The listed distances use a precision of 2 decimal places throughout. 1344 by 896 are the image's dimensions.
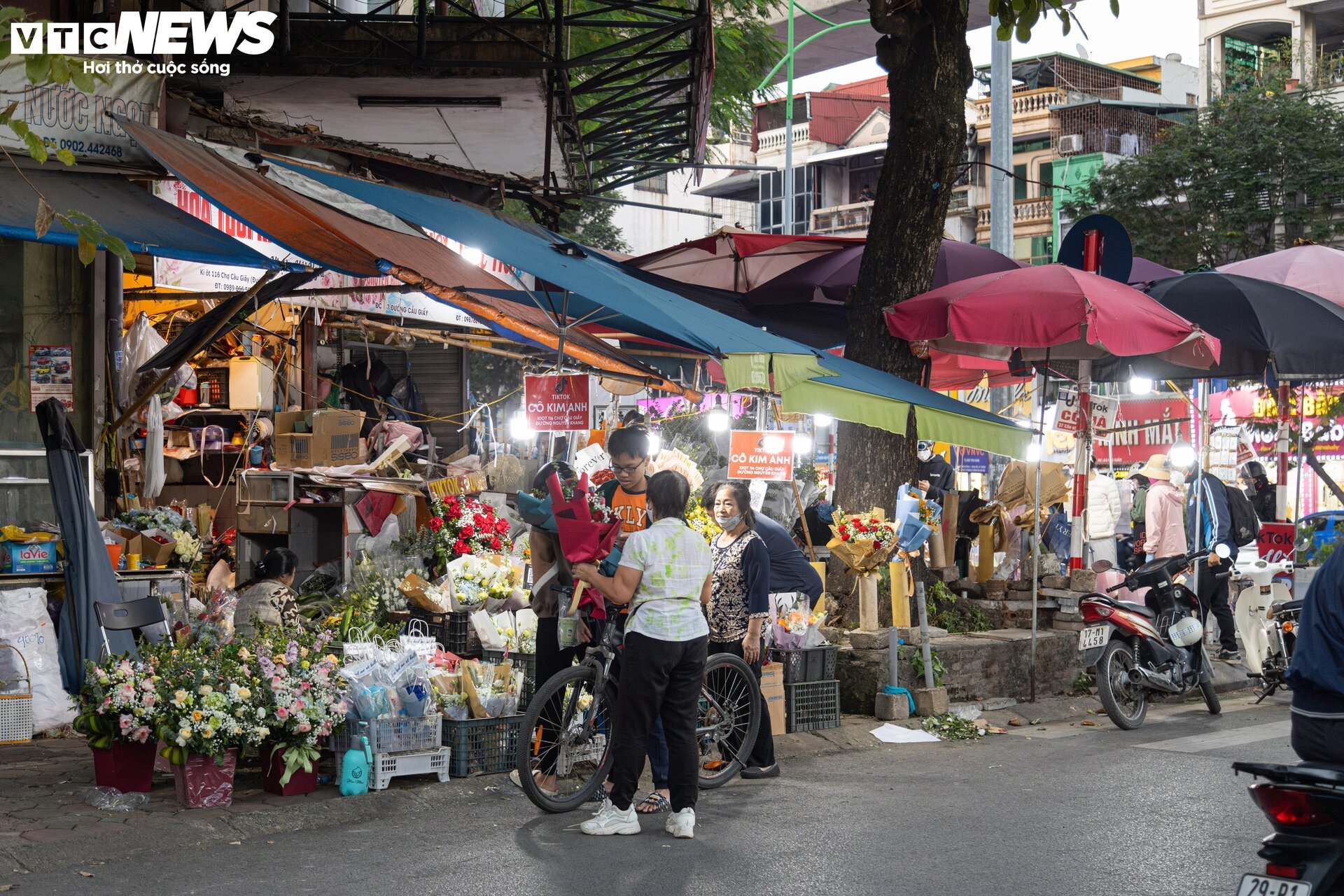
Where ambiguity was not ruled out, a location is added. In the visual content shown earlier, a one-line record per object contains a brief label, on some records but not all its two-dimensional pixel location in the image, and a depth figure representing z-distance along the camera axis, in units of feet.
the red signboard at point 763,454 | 32.55
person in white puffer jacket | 51.24
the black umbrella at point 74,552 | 25.45
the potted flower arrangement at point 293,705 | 22.09
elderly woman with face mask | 25.80
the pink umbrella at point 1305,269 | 45.11
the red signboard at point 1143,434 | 87.35
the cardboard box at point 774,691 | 29.01
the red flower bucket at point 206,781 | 21.63
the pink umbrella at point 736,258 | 46.32
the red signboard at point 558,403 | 30.01
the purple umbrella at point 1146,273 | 45.85
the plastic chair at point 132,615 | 25.09
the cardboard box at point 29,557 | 28.25
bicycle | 21.83
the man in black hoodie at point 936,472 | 59.00
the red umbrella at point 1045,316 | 33.60
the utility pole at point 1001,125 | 52.34
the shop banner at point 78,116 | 26.81
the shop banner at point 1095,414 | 37.58
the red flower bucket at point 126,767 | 22.09
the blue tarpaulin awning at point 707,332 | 27.96
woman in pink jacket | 44.98
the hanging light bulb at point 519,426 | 31.04
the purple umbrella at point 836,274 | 43.42
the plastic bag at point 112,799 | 21.56
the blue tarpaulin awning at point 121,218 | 25.25
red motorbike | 32.68
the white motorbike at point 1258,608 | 39.01
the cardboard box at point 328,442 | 42.04
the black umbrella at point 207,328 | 29.27
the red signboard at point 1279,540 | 43.57
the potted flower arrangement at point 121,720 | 21.42
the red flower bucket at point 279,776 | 22.75
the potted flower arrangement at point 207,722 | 21.29
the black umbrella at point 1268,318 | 38.99
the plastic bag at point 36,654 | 26.96
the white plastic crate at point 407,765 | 23.39
